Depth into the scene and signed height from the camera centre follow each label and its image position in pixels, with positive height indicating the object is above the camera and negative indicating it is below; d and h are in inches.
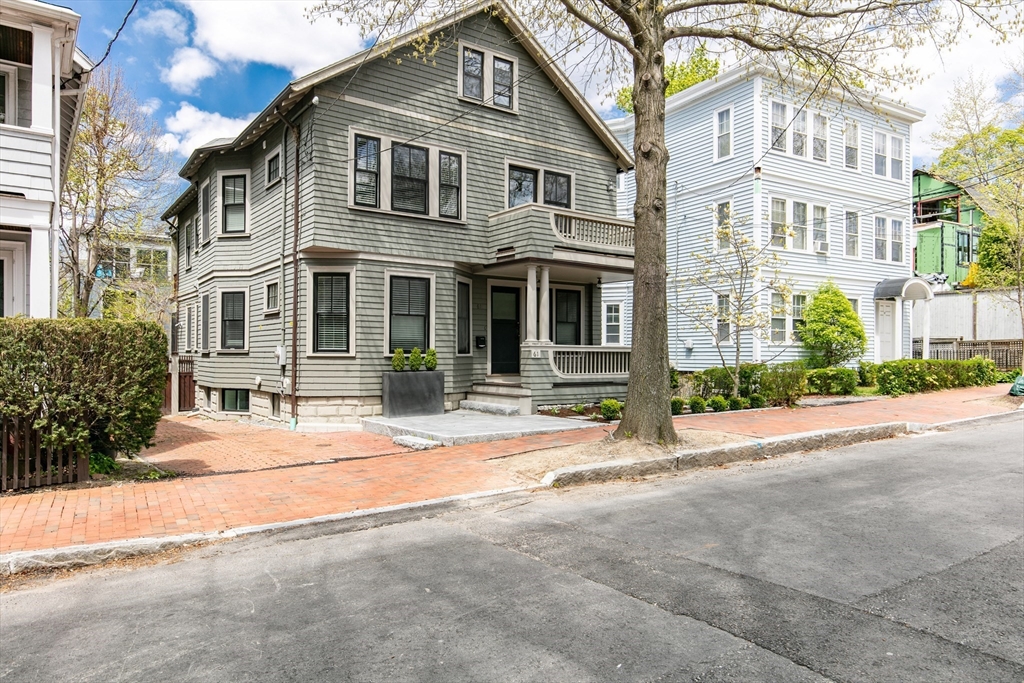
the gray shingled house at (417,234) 573.0 +107.7
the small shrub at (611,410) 532.4 -50.9
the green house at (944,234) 1379.2 +247.9
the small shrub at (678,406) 566.6 -50.5
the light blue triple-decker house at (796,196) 847.7 +212.9
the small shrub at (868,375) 826.2 -33.6
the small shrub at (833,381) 749.9 -38.4
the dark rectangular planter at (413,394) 576.4 -41.8
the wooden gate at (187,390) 828.6 -55.8
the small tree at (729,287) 658.8 +77.3
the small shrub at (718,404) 594.9 -51.3
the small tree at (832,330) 847.7 +24.1
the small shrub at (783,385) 647.8 -36.9
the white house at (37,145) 392.2 +126.1
